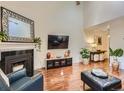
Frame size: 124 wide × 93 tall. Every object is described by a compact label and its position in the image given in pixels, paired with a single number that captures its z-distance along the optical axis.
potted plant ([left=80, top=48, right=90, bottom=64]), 4.03
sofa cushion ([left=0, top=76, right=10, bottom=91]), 0.80
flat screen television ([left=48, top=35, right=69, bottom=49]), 3.51
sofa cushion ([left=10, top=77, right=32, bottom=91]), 1.08
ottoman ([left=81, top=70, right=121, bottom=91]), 1.41
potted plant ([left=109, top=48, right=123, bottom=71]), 3.09
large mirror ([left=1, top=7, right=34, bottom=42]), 2.19
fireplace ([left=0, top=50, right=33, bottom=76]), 2.04
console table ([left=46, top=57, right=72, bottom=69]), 3.32
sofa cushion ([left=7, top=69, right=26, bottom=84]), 1.35
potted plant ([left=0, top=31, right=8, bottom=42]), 1.87
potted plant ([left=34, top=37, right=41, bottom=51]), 2.89
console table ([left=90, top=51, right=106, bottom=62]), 4.52
